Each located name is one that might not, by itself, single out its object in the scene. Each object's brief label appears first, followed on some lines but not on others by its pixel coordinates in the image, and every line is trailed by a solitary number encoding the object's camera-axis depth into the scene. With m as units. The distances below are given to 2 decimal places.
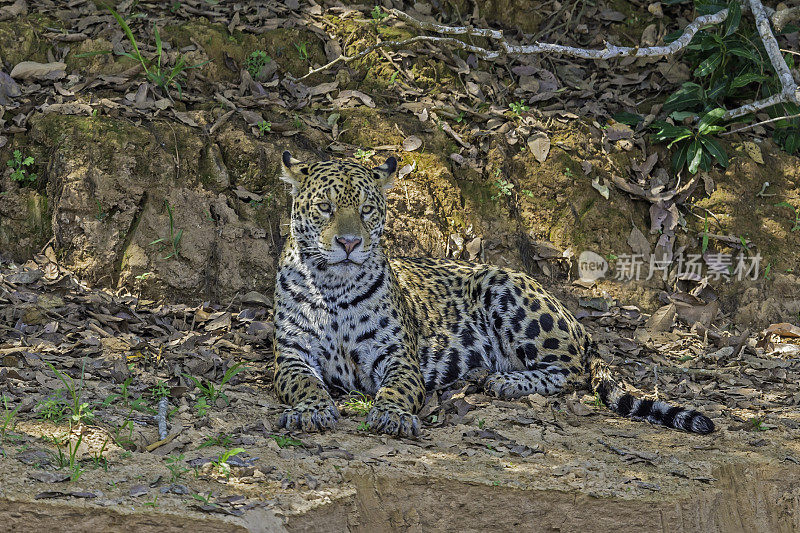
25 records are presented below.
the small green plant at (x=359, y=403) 13.99
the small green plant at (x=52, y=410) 11.70
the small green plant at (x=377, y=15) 21.37
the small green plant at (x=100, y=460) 10.57
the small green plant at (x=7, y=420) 11.00
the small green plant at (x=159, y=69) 19.12
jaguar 13.95
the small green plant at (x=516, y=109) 20.94
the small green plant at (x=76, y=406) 11.48
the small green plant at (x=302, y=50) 20.80
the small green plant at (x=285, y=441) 11.84
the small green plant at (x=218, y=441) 11.57
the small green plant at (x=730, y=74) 20.83
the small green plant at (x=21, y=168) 17.73
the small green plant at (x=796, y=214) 20.84
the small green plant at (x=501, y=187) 20.14
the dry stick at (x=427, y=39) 18.38
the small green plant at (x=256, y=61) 20.41
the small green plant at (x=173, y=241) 17.91
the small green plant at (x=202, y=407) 12.63
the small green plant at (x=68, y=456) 10.25
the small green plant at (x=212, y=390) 13.35
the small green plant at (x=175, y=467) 10.41
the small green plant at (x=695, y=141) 20.37
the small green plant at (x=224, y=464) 10.71
